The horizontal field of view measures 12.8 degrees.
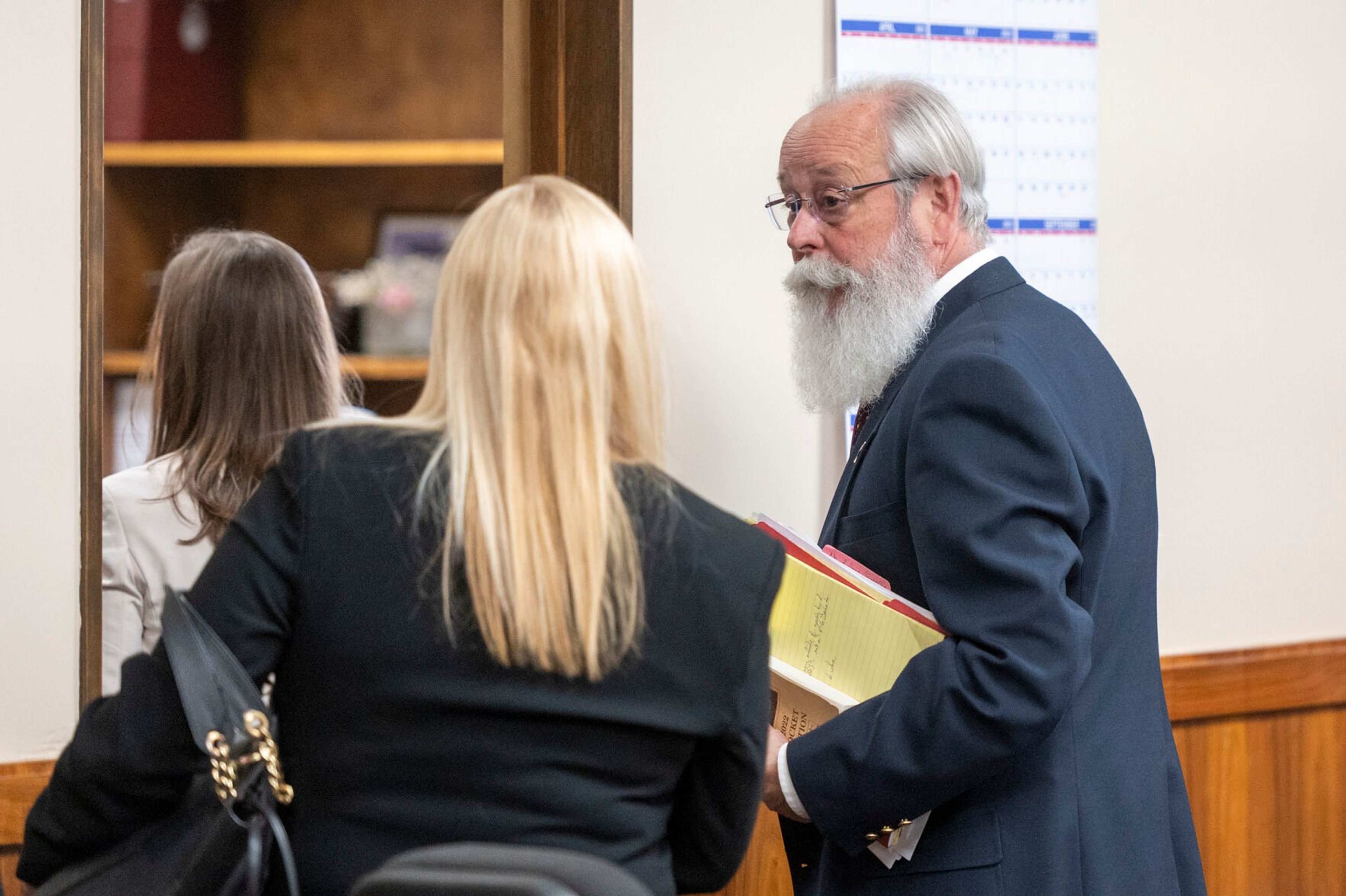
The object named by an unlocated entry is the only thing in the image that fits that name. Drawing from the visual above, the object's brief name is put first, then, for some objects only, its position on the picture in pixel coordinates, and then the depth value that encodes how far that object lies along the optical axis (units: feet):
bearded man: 17.78
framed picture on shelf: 21.48
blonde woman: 16.84
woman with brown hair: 18.59
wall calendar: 19.92
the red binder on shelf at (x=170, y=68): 21.03
